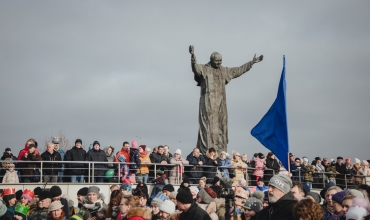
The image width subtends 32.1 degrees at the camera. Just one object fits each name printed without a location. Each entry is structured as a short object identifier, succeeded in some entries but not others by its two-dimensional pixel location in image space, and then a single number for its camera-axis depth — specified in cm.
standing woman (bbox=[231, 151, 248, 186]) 2019
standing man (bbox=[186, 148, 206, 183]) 1948
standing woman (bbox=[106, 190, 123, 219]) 1088
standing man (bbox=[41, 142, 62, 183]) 1862
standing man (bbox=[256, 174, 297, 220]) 802
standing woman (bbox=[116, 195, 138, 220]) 1008
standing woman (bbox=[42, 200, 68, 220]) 1096
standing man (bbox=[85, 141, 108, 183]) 1870
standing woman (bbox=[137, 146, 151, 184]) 1905
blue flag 1291
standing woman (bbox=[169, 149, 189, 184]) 1927
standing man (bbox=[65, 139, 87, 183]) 1867
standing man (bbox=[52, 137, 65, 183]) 1889
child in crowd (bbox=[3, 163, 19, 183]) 1794
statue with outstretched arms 2380
